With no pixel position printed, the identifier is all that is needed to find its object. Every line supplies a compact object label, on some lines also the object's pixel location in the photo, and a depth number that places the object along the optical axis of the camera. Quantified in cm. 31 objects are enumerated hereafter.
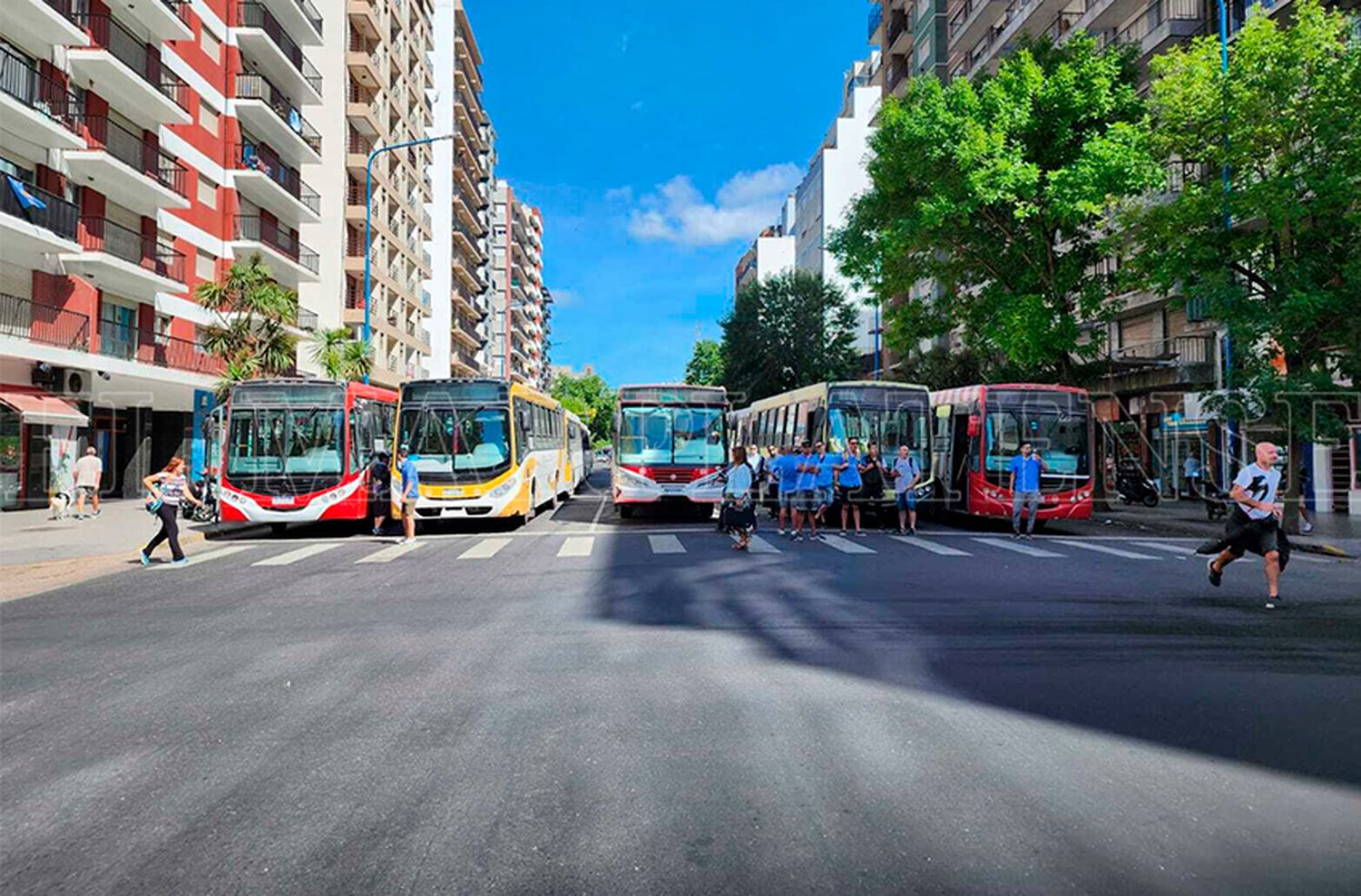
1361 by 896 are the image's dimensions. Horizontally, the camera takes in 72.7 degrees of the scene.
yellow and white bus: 1805
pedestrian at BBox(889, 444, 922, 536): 1830
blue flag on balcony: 2223
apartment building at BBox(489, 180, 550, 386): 9912
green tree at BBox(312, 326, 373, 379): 2883
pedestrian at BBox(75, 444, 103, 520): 2134
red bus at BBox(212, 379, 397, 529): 1759
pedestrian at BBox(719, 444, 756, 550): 1461
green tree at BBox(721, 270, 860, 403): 4959
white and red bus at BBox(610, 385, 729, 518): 2023
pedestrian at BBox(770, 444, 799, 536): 1712
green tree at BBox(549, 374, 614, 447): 10788
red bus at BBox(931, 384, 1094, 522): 1936
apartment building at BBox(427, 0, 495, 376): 6303
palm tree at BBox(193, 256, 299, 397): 2602
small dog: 2086
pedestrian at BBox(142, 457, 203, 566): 1312
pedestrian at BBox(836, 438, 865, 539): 1797
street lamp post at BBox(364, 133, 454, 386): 2988
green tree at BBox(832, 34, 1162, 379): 2212
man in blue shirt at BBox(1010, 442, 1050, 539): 1775
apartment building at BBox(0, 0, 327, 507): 2303
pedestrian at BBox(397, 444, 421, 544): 1671
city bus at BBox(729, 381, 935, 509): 2081
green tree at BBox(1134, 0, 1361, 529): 1669
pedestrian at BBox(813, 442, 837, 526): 1736
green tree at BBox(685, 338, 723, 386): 7456
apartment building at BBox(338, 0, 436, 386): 4469
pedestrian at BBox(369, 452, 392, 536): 1841
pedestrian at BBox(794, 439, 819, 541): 1697
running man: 948
